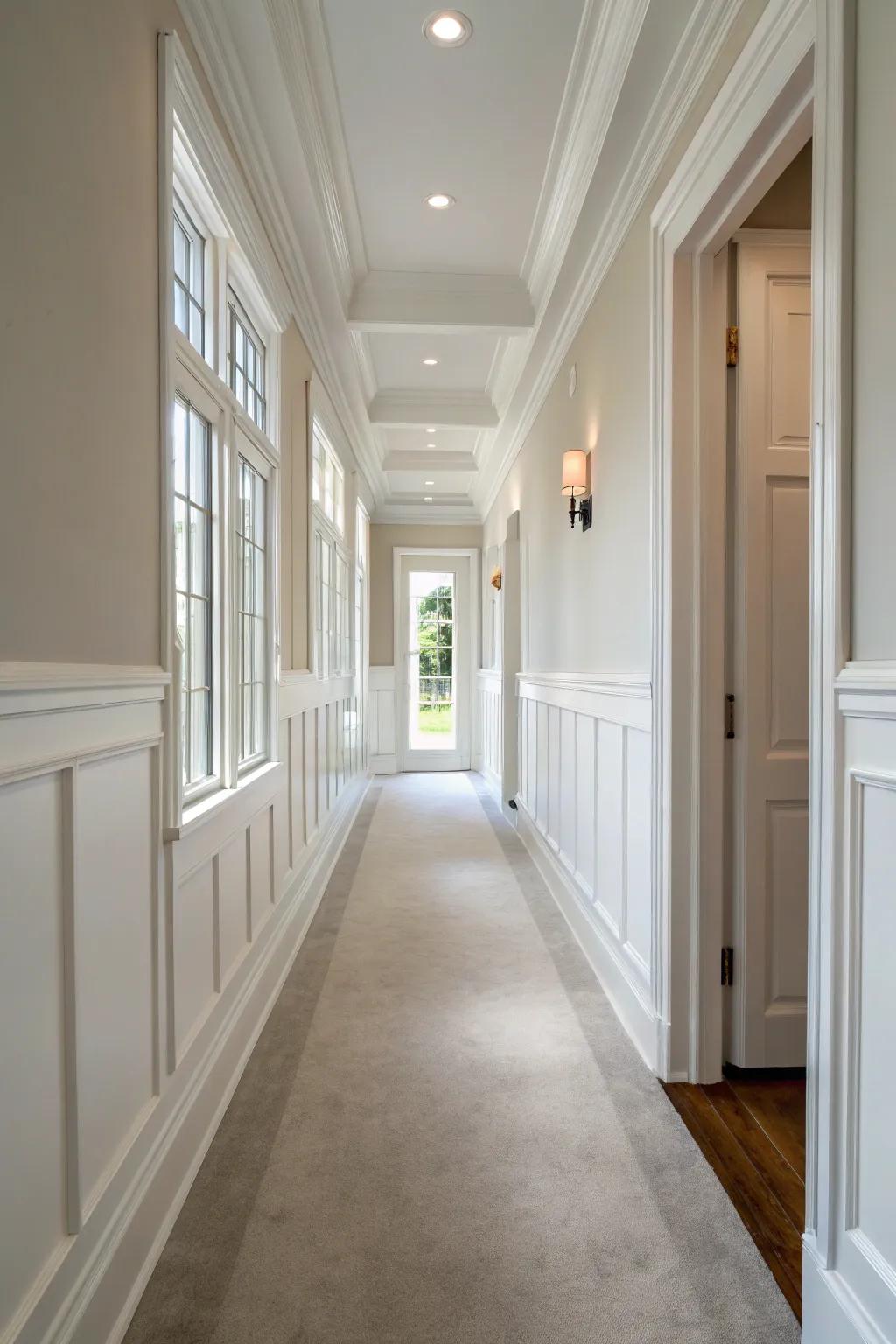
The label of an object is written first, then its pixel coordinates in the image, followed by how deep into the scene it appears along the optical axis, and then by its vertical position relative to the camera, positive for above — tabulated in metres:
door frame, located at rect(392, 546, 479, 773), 8.42 +0.22
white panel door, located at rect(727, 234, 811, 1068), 2.16 -0.01
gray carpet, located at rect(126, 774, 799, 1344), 1.37 -1.15
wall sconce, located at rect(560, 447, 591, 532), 3.21 +0.71
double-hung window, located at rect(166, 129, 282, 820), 2.00 +0.44
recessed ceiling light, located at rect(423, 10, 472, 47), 2.16 +1.73
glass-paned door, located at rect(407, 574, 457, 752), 8.55 -0.15
